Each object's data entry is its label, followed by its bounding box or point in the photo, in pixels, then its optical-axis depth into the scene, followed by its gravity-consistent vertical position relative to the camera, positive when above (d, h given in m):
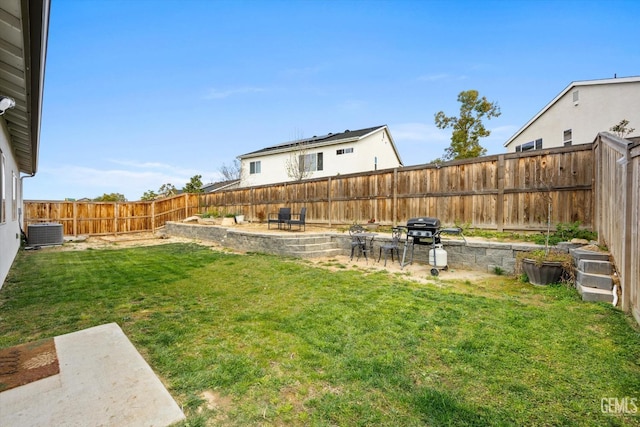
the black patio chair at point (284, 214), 10.45 -0.10
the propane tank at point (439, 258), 5.64 -0.97
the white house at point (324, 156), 17.69 +3.90
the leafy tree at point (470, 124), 18.84 +6.23
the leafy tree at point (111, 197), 23.01 +1.32
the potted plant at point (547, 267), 4.43 -0.93
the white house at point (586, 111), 11.41 +4.64
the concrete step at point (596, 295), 3.54 -1.11
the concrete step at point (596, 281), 3.67 -0.96
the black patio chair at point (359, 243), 7.40 -0.86
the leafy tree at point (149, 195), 24.33 +1.60
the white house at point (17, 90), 2.37 +1.67
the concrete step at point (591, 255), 3.98 -0.66
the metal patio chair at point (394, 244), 6.54 -0.81
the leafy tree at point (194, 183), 24.84 +2.67
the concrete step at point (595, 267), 3.81 -0.79
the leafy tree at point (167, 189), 27.41 +2.37
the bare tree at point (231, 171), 29.39 +4.53
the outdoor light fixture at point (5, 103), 3.40 +1.38
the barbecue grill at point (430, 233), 5.64 -0.45
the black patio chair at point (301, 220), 9.20 -0.28
